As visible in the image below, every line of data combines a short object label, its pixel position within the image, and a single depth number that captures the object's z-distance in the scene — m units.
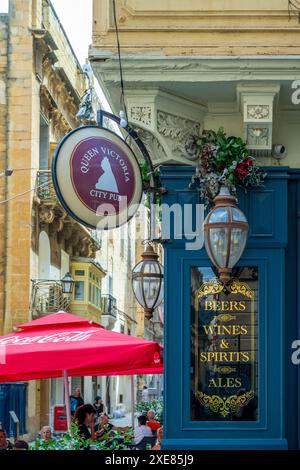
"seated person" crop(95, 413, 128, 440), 15.24
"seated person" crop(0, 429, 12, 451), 12.59
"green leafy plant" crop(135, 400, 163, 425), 17.51
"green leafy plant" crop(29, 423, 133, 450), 9.50
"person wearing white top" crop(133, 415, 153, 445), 14.71
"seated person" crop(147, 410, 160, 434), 15.83
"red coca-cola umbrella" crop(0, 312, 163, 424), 10.91
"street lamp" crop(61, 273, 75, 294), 31.42
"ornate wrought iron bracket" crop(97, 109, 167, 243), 8.36
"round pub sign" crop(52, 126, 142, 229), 7.97
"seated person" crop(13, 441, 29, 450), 12.92
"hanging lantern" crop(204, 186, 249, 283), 7.98
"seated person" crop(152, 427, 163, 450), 11.46
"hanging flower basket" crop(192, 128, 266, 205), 8.38
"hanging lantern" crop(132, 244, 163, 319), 10.98
